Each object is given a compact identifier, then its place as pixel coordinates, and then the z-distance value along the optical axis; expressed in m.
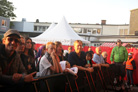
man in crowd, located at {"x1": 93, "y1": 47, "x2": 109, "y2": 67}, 5.73
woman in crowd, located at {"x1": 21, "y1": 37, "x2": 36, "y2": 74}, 3.07
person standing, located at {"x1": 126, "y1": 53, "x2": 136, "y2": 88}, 8.16
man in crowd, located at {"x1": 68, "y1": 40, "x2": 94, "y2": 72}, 4.11
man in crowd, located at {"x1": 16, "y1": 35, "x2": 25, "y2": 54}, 3.30
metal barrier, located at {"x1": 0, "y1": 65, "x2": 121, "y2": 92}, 2.76
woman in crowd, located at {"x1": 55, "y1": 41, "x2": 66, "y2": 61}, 4.18
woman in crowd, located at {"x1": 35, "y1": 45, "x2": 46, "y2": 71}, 4.83
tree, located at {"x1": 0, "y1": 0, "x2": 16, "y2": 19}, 40.80
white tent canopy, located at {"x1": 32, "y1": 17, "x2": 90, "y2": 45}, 12.38
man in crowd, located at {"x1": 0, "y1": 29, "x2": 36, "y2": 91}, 2.01
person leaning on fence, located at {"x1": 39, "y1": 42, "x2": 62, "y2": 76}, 3.19
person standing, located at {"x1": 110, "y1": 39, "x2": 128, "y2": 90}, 6.92
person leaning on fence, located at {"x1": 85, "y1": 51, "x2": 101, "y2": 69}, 4.73
